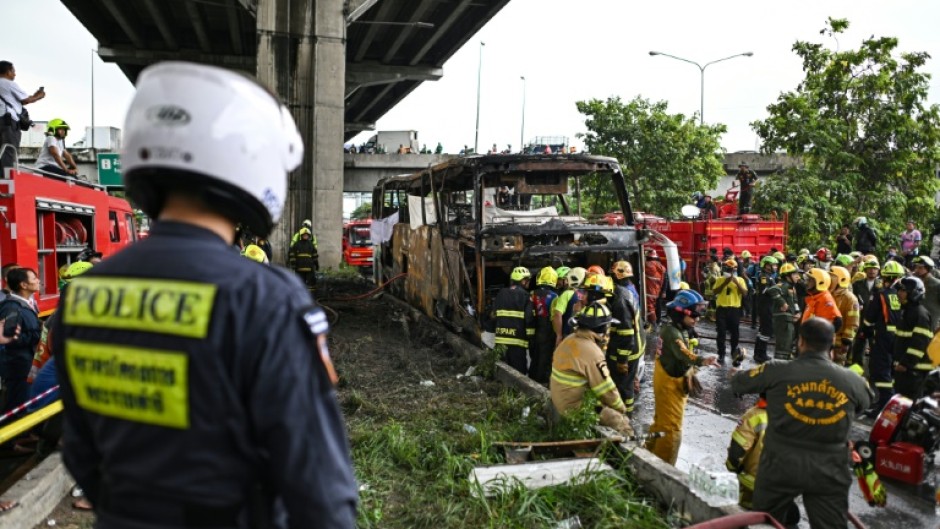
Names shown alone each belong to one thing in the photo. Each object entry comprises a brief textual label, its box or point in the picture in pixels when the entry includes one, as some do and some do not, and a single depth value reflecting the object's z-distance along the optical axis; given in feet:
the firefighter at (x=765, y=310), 35.45
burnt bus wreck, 29.86
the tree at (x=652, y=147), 85.20
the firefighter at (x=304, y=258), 49.96
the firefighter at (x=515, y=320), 27.32
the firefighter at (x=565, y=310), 26.21
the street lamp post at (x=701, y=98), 91.77
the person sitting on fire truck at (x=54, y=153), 31.99
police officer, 4.54
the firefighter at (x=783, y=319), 30.76
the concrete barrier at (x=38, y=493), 12.77
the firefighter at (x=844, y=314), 28.71
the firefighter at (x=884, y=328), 27.40
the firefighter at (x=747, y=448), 15.89
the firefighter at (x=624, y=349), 23.32
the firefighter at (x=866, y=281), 34.06
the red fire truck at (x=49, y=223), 25.17
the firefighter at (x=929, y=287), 27.50
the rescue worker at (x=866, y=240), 50.90
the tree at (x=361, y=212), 248.79
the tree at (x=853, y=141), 56.34
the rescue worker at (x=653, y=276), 42.39
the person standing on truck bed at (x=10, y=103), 28.09
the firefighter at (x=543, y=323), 27.84
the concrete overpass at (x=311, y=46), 73.56
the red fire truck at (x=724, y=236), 55.36
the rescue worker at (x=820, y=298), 27.84
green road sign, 65.16
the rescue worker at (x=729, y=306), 36.42
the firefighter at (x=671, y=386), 18.79
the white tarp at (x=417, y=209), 39.70
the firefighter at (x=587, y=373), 18.72
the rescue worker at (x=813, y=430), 13.10
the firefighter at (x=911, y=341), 24.77
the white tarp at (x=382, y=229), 49.87
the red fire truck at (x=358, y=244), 87.45
